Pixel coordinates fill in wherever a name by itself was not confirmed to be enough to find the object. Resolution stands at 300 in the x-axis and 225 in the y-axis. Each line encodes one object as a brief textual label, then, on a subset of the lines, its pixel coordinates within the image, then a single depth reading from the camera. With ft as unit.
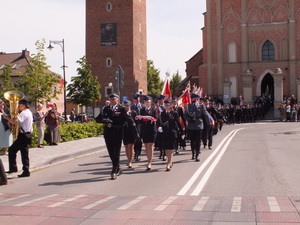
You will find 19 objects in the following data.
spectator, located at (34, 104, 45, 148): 57.06
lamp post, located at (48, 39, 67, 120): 123.35
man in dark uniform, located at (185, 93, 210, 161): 43.52
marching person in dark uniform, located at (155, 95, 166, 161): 40.29
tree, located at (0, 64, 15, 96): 140.77
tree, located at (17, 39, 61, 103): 126.11
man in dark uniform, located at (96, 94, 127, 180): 33.35
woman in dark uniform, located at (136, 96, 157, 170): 37.68
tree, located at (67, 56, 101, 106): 158.20
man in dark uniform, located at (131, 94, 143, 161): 44.91
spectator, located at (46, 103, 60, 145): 60.54
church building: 172.86
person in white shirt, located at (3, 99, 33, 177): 34.88
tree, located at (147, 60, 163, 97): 292.49
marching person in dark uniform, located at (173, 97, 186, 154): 44.60
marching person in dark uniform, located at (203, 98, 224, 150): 53.62
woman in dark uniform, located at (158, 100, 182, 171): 37.01
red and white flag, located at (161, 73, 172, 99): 55.58
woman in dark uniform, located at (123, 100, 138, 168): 37.40
